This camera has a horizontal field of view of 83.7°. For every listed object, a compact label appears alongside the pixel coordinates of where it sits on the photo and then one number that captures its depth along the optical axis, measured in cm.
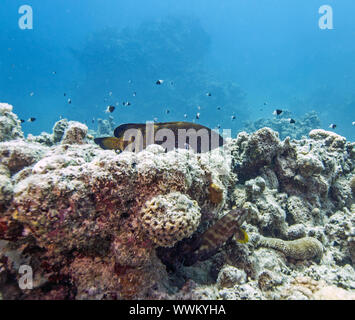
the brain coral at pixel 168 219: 187
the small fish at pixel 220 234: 251
